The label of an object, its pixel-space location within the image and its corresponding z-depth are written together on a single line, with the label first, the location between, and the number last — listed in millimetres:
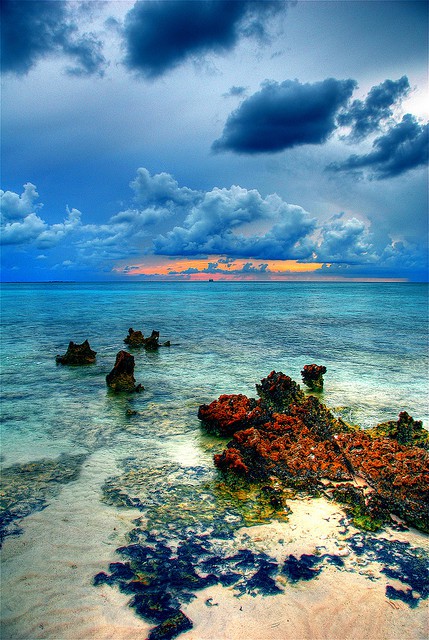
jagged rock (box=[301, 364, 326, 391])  13086
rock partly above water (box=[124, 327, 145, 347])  22422
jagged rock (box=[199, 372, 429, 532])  5988
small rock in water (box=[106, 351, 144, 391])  13047
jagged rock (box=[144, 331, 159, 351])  21328
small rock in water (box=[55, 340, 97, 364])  17234
